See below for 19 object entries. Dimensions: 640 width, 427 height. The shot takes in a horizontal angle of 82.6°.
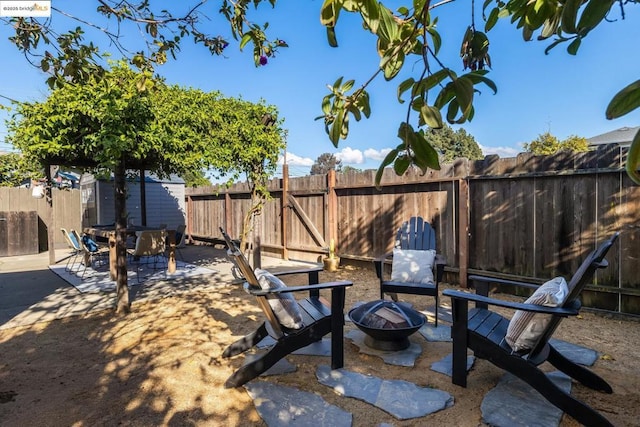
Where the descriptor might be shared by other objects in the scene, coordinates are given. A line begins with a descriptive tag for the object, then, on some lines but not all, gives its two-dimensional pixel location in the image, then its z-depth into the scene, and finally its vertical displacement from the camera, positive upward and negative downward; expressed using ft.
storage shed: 35.40 +1.04
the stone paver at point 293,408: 6.59 -3.81
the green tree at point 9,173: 38.13 +4.24
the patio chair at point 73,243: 20.47 -1.75
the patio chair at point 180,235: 24.07 -1.60
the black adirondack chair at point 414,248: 11.88 -1.63
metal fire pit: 9.32 -3.03
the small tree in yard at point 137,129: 11.88 +3.11
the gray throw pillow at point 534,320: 6.83 -2.18
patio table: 17.26 -1.48
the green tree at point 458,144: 114.73 +21.00
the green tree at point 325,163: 147.86 +19.57
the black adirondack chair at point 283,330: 7.81 -2.77
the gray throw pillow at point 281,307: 8.17 -2.20
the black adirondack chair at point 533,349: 6.41 -2.84
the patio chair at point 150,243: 19.01 -1.71
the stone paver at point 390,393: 6.98 -3.81
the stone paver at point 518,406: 6.53 -3.80
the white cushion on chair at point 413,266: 12.76 -2.05
